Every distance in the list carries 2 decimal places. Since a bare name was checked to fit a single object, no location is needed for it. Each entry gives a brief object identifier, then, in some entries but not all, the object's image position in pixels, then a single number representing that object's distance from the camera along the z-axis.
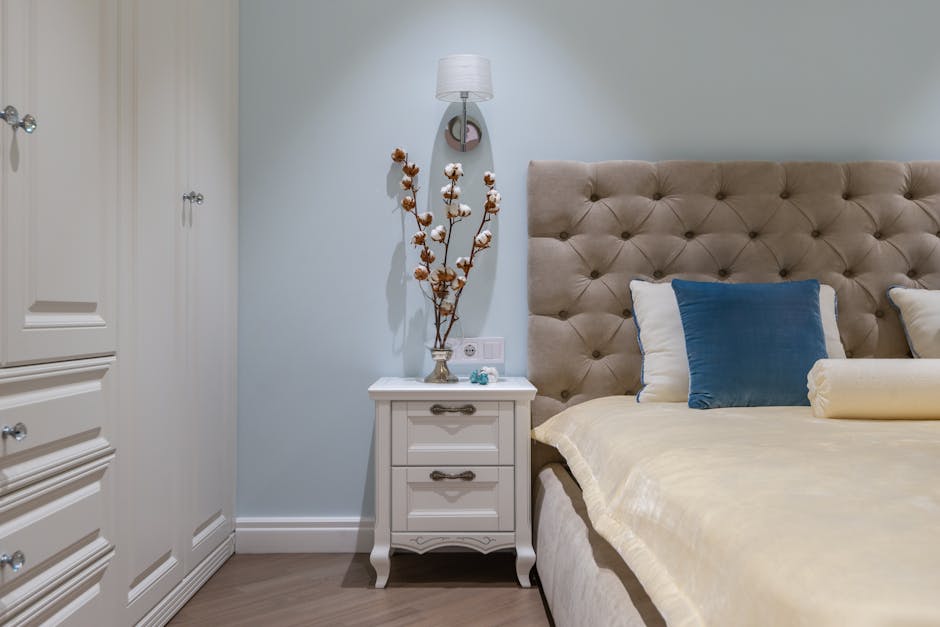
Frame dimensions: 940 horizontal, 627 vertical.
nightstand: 2.07
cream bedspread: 0.71
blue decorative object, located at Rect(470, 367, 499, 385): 2.20
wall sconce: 2.28
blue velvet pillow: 1.92
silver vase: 2.22
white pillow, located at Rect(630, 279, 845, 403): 2.07
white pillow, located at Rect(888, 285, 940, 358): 2.15
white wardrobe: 1.22
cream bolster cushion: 1.64
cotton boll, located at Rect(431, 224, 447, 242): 2.27
